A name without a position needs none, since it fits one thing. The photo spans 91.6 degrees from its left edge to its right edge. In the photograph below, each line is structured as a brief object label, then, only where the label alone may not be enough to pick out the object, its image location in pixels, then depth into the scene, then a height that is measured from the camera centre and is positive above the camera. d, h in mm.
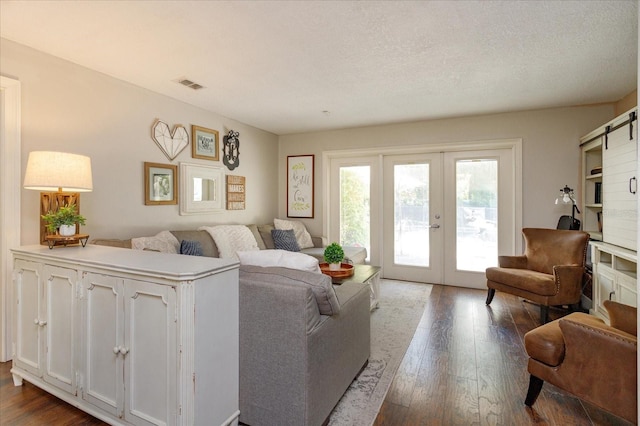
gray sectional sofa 1558 -695
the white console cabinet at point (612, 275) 2584 -568
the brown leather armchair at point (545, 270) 3150 -652
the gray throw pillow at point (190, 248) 3254 -370
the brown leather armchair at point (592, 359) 1499 -782
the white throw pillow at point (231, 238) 3764 -327
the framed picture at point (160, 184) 3414 +332
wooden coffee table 3041 -652
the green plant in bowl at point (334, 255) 3223 -438
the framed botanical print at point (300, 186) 5520 +487
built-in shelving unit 2602 -5
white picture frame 3861 +316
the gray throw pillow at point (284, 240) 4625 -408
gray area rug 1856 -1164
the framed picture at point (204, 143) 3986 +924
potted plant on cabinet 2111 -55
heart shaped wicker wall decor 3502 +882
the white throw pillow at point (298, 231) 4992 -299
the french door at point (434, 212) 4445 +11
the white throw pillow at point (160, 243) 2906 -295
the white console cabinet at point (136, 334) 1382 -615
